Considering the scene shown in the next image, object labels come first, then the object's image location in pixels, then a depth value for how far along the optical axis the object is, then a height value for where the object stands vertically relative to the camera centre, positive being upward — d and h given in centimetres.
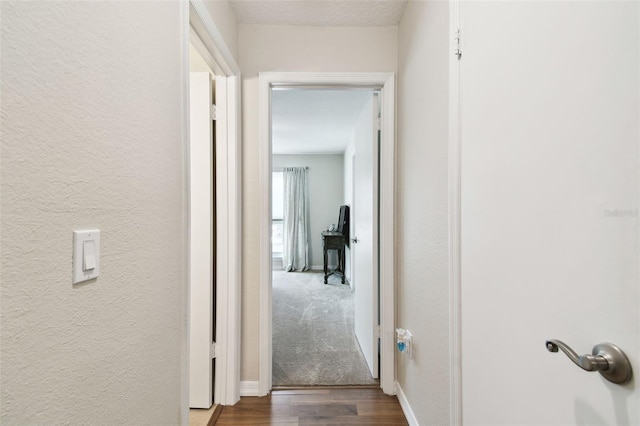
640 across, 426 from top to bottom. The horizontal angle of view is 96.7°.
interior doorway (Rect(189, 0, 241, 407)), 169 -21
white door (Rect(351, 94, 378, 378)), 205 -16
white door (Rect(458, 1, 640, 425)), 51 +2
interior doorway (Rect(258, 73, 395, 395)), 188 +10
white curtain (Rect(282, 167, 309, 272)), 611 -11
